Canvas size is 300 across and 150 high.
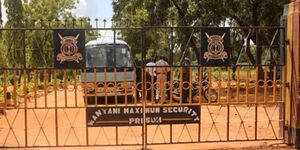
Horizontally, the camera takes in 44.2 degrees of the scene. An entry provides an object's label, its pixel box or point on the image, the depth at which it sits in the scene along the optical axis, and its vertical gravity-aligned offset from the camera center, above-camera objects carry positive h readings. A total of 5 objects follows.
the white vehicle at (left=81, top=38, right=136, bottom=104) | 13.27 +0.25
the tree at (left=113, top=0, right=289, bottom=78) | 14.66 +2.17
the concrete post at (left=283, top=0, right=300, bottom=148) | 6.29 -0.25
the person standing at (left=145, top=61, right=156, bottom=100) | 12.17 -0.56
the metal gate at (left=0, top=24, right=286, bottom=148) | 6.34 -1.57
